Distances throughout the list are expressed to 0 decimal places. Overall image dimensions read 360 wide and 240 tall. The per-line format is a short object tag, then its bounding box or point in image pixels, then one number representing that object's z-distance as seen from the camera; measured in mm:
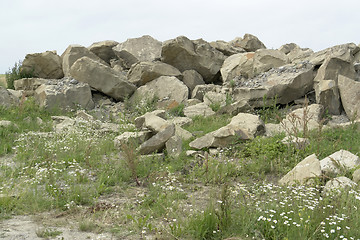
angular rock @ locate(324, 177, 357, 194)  5133
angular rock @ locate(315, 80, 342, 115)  12242
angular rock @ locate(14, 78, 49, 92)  15742
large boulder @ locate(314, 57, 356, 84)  13086
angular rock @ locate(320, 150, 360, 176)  6527
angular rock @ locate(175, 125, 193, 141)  9609
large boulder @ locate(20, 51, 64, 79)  17406
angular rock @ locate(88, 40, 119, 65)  19062
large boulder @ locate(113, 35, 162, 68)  17688
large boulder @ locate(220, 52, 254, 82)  15391
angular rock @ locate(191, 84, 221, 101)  15094
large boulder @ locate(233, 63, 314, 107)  12945
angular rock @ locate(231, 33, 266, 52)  20219
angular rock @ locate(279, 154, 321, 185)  6191
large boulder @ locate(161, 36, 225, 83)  16203
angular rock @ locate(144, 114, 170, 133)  8922
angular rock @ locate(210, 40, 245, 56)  18562
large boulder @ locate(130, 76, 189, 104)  14977
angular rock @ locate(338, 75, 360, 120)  12016
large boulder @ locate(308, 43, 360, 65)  13570
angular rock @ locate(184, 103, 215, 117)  12761
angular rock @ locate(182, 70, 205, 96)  16188
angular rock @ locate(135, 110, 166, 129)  10338
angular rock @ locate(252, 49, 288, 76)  14988
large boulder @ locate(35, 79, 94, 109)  13750
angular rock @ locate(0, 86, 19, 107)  13195
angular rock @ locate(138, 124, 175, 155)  8167
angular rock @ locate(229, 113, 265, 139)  9359
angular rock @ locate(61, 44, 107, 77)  16844
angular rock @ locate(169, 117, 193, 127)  11594
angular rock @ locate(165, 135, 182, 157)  8139
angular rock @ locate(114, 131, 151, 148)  8664
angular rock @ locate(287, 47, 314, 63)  15344
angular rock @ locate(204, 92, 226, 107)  13969
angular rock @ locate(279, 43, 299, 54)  20578
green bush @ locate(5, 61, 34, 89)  17500
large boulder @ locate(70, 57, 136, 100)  15055
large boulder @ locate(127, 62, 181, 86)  15711
